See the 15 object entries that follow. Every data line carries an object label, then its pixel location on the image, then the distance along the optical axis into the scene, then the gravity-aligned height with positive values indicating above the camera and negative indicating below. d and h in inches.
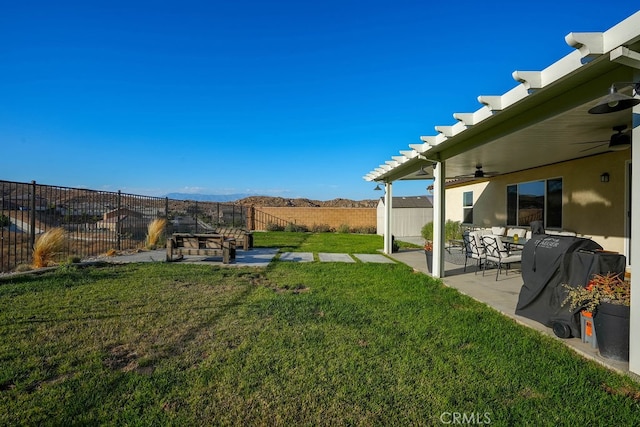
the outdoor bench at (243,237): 409.4 -29.4
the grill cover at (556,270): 143.1 -26.6
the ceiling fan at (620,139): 200.7 +46.4
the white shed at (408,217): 784.9 -7.6
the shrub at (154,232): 457.3 -27.1
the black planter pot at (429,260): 302.7 -43.4
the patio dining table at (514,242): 320.8 -29.0
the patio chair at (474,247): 299.0 -31.2
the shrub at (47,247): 286.5 -30.4
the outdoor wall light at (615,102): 107.3 +38.8
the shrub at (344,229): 877.2 -40.6
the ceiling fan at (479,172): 395.1 +53.7
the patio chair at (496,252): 276.3 -34.0
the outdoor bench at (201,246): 335.3 -34.2
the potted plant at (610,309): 120.3 -36.3
